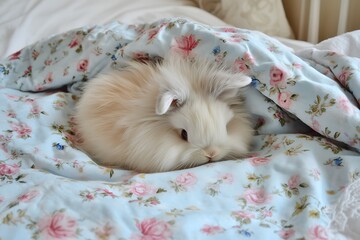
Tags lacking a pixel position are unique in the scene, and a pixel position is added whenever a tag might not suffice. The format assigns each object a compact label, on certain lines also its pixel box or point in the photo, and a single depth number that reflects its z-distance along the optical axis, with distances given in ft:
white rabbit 3.34
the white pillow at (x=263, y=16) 5.73
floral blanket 2.64
